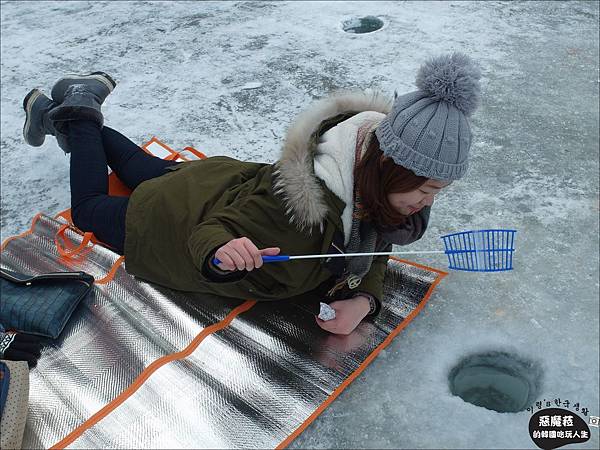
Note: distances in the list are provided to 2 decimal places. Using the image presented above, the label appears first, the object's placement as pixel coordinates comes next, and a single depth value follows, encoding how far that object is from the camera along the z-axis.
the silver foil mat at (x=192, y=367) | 1.33
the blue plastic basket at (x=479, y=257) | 1.51
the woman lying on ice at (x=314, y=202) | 1.21
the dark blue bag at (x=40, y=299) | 1.57
